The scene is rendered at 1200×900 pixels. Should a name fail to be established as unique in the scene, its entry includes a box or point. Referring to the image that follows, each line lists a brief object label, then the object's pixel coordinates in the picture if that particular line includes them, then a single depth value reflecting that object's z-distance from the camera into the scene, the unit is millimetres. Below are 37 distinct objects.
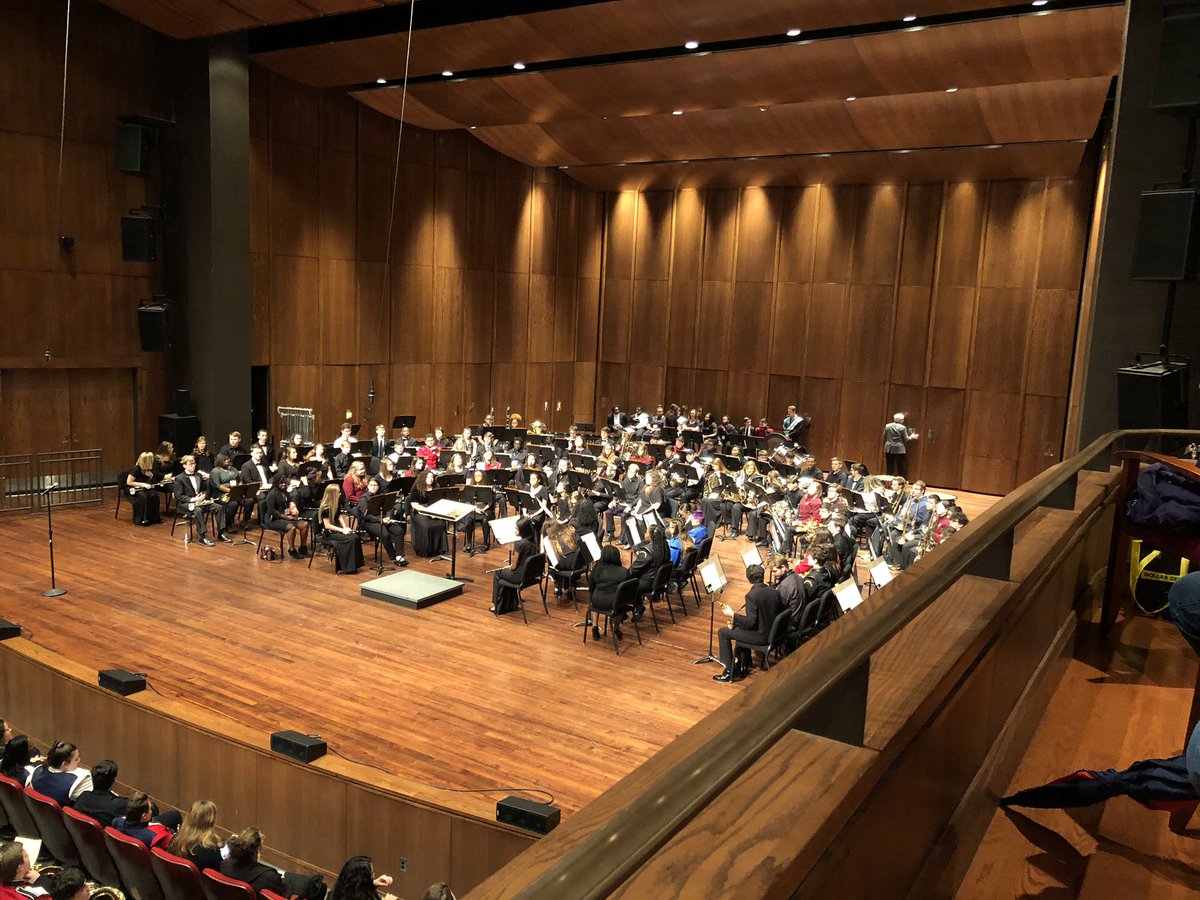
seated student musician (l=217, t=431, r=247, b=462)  14076
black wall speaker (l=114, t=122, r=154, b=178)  14734
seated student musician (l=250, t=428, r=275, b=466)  13859
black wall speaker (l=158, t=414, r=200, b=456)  15805
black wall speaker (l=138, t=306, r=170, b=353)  15242
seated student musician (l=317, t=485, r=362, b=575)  11531
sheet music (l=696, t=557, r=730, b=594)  8727
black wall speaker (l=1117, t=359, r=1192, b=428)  6449
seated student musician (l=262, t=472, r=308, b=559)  12117
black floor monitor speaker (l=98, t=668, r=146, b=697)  6758
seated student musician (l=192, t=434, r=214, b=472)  13875
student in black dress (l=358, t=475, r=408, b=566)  11961
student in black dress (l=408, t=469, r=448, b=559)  12500
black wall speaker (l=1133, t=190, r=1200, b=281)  6348
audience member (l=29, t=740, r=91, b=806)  5918
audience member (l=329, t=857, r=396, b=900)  4457
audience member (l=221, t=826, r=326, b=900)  4934
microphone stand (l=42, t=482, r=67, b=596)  10117
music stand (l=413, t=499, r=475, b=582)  11375
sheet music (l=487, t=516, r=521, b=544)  10367
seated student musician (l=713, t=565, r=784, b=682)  8531
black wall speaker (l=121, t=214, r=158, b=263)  14953
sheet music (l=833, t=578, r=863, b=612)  7726
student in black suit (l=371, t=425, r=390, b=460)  15266
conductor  19547
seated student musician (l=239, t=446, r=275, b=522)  12984
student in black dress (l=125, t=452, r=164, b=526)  13234
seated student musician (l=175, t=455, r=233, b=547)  12602
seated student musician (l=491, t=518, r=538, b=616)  10109
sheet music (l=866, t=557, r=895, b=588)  8633
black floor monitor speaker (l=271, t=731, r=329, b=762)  5934
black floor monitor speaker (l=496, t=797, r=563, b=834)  5281
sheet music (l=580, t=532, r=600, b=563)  10266
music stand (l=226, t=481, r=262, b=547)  12484
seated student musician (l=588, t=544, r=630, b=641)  9312
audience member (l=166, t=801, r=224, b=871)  5098
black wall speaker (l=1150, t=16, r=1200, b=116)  6340
